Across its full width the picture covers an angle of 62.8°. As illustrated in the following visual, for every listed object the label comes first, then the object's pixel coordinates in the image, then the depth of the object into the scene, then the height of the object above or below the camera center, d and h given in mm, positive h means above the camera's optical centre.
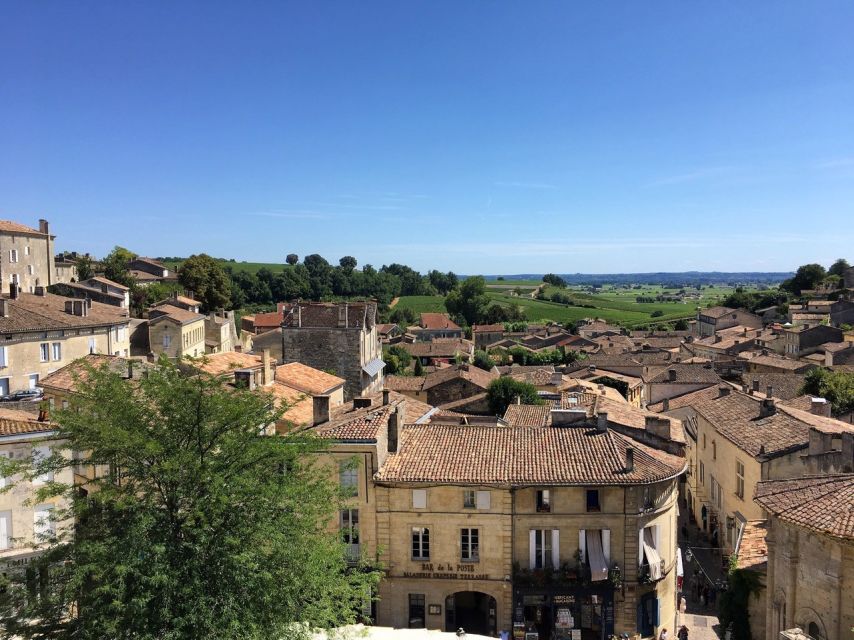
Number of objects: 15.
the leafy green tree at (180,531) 16703 -6396
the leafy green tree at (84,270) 97062 +1747
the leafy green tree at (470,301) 175250 -6153
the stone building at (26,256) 75000 +3028
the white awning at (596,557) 25641 -10557
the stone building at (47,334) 46094 -3715
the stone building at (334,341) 61844 -5507
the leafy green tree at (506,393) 57406 -9779
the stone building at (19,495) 25438 -7900
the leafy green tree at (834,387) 51219 -8932
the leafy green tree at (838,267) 156375 +898
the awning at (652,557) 26641 -10825
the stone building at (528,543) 26391 -10247
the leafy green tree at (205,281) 97875 -4
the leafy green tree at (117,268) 93688 +1911
